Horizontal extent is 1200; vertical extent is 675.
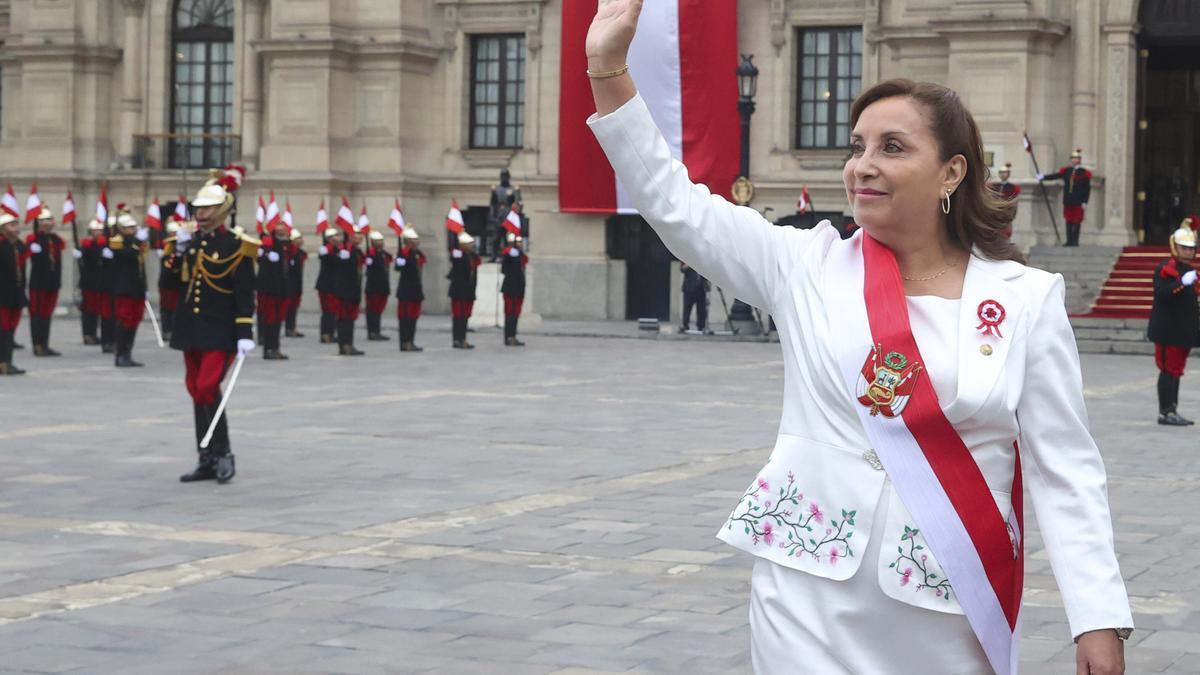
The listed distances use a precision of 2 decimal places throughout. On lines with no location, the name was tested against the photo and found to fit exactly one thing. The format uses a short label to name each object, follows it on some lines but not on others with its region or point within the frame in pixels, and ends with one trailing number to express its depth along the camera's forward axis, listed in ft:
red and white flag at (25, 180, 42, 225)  91.19
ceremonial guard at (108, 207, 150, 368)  73.00
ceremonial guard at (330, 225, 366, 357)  82.33
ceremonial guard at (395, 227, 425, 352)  86.89
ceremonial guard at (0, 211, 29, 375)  67.82
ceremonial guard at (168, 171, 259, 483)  38.32
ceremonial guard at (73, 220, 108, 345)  85.81
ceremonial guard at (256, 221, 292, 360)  78.59
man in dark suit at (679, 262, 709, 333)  100.63
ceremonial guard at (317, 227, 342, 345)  90.22
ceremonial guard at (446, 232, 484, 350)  90.12
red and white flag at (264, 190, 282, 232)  92.90
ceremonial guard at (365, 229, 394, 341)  94.27
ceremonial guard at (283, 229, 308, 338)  95.20
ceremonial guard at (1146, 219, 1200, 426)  52.80
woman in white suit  10.73
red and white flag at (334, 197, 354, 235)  96.99
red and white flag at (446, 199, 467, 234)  94.68
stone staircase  98.99
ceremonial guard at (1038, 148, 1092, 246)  100.12
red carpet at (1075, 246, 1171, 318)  95.96
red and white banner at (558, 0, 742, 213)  107.24
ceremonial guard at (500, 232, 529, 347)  91.97
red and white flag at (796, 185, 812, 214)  103.28
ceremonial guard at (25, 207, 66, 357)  80.02
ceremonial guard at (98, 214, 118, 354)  81.71
